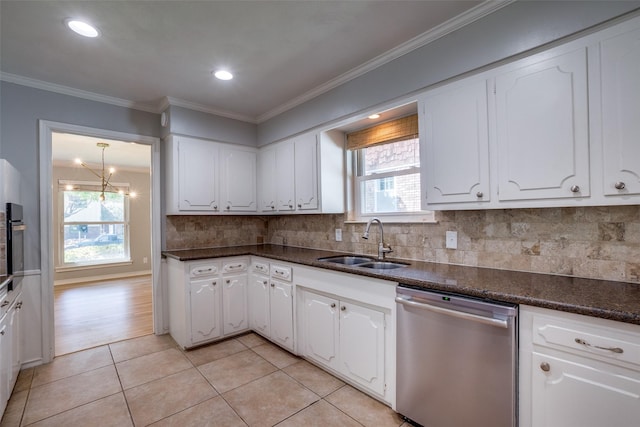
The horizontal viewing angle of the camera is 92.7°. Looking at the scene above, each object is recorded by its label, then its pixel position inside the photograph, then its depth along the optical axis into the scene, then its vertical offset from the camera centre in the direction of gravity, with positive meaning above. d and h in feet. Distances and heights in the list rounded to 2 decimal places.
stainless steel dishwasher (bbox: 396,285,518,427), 4.65 -2.52
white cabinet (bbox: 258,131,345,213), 9.66 +1.36
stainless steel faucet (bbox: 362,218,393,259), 8.30 -0.94
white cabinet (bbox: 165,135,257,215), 10.40 +1.41
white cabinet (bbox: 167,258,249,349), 9.52 -2.75
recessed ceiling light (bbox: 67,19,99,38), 6.16 +3.94
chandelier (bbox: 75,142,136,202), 19.57 +2.25
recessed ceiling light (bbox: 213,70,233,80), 8.39 +3.94
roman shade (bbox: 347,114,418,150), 8.13 +2.31
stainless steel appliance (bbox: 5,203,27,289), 6.73 -0.52
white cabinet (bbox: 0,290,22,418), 6.11 -2.76
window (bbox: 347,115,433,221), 8.39 +1.28
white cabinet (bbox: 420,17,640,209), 4.53 +1.41
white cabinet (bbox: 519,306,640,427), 3.79 -2.16
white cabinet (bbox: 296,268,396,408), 6.43 -2.71
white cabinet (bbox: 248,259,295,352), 8.96 -2.78
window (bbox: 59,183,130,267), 19.63 -0.70
